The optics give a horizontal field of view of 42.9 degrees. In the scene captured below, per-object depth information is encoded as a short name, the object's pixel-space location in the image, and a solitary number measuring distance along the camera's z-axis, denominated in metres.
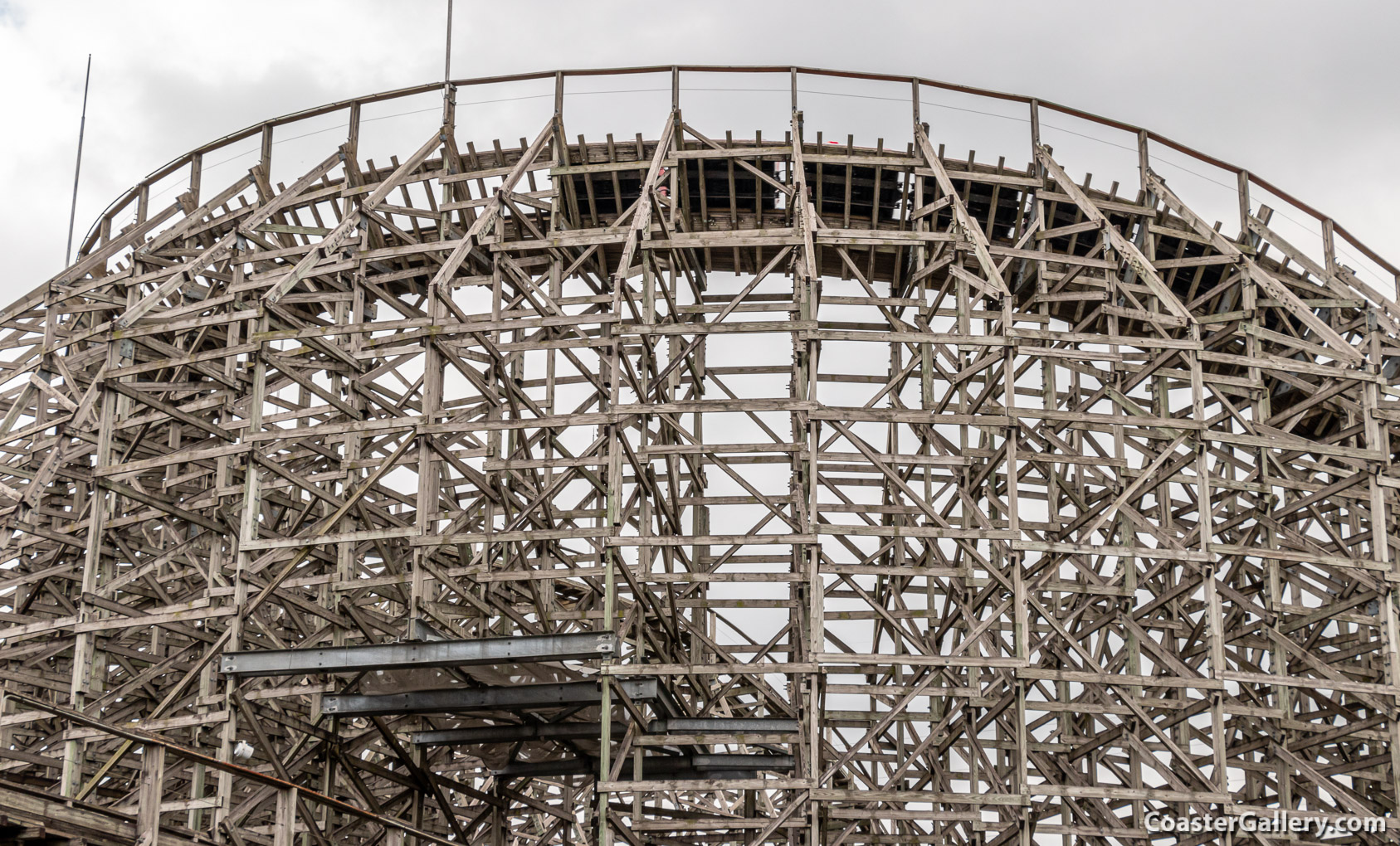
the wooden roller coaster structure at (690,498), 22.83
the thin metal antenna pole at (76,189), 33.09
